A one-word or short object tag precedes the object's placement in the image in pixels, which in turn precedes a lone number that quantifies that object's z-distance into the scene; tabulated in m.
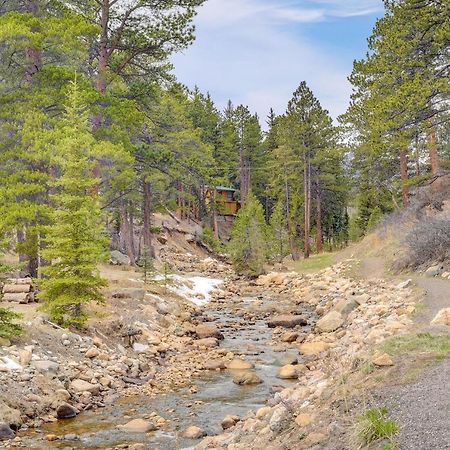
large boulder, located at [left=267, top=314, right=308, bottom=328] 19.88
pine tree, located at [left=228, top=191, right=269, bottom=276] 36.56
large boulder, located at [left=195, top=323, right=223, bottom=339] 17.65
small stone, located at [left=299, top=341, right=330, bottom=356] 15.26
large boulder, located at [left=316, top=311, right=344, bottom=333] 17.72
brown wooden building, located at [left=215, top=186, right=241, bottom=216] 63.33
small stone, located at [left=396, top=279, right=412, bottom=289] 19.30
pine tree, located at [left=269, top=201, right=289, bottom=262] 44.69
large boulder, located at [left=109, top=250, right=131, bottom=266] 29.94
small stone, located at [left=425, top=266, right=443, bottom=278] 19.93
